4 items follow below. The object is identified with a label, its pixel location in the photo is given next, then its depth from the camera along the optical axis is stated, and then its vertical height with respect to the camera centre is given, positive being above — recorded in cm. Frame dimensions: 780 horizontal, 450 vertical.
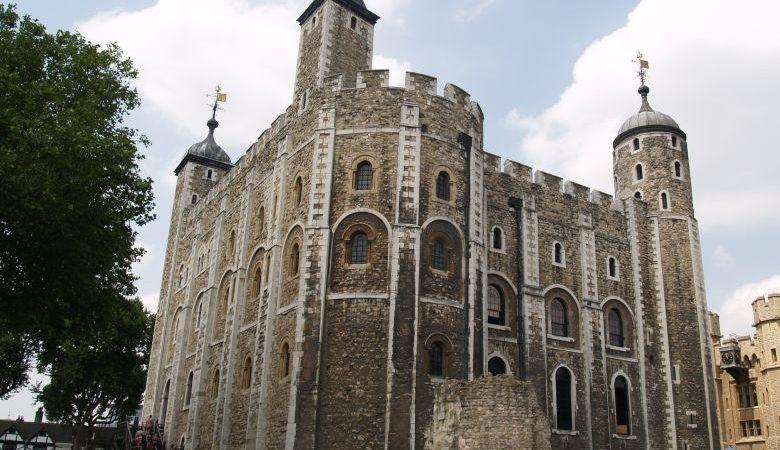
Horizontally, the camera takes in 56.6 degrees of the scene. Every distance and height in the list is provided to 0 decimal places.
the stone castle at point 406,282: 2072 +587
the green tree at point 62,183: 1597 +576
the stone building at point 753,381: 4216 +484
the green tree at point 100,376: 3812 +329
